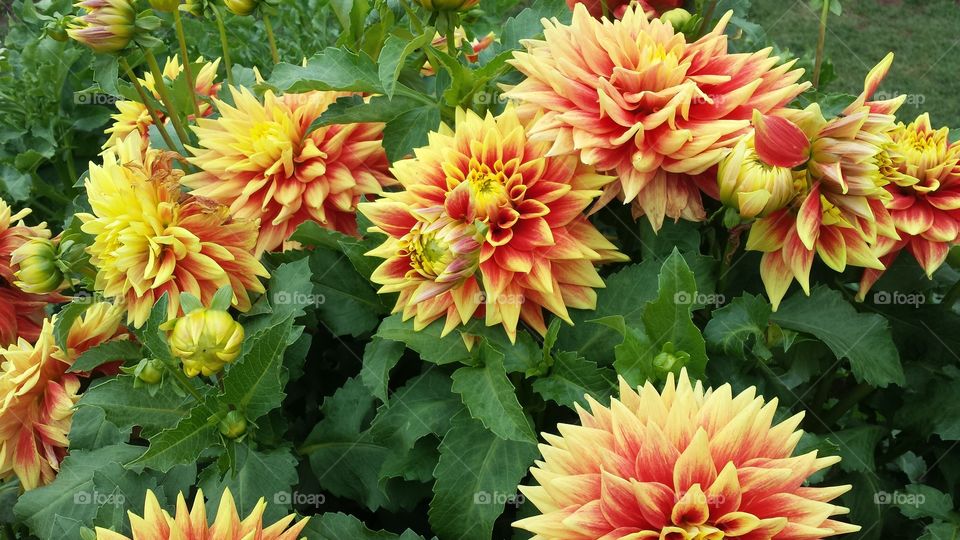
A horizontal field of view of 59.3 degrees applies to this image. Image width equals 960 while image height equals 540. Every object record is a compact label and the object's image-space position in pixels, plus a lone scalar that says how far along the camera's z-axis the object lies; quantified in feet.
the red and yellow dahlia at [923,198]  3.16
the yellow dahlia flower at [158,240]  3.42
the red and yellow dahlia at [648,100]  2.95
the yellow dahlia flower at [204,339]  3.02
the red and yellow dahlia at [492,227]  2.93
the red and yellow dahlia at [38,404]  3.80
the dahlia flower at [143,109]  4.64
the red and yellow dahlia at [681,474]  2.28
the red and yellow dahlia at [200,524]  2.80
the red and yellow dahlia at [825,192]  2.78
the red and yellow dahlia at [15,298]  4.38
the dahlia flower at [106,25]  3.51
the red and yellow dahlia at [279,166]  3.61
